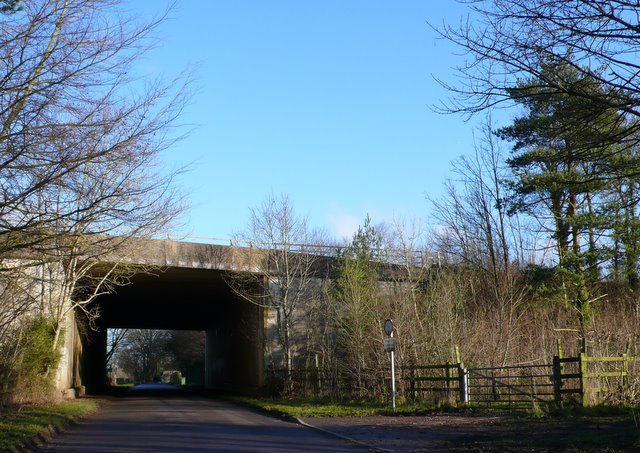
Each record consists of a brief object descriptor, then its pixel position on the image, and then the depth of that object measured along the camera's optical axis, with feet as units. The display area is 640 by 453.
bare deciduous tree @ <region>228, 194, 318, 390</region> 104.68
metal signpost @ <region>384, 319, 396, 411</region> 67.21
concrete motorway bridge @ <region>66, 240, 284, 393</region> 103.55
